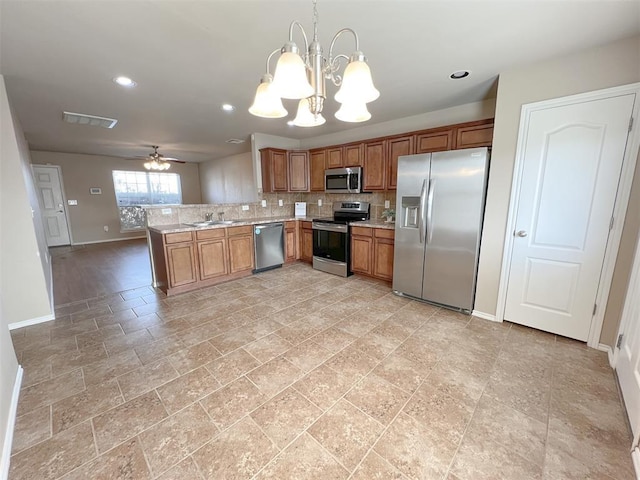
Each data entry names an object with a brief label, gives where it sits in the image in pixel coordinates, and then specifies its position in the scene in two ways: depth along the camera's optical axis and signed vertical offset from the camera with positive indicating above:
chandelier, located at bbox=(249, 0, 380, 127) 1.14 +0.53
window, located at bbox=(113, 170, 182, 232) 7.68 +0.20
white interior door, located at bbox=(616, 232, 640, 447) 1.54 -1.05
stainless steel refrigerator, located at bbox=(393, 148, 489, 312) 2.72 -0.29
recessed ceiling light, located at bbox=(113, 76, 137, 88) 2.51 +1.14
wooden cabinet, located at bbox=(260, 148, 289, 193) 4.79 +0.52
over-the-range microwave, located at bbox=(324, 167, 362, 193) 4.20 +0.31
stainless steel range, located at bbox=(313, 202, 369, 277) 4.15 -0.66
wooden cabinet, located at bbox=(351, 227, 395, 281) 3.72 -0.79
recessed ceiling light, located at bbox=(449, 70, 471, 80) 2.48 +1.20
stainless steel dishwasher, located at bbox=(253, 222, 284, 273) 4.35 -0.80
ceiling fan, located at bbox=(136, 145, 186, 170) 6.04 +0.84
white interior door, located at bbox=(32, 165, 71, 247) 6.36 -0.13
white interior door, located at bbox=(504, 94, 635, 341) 2.07 -0.09
